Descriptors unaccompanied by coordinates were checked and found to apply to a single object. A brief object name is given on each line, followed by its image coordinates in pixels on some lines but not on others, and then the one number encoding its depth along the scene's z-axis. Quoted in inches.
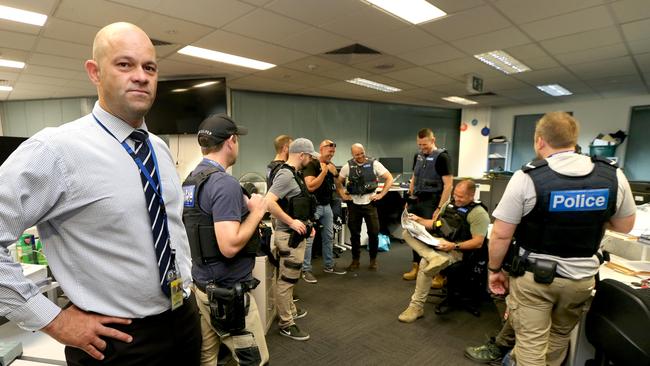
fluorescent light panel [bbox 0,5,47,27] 95.5
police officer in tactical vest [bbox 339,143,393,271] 145.1
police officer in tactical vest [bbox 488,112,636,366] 59.1
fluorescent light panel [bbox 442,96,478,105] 258.0
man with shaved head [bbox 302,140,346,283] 133.1
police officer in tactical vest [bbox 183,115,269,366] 52.4
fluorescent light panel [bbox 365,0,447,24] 95.0
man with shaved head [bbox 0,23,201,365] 27.4
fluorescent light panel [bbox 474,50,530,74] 146.2
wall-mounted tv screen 181.2
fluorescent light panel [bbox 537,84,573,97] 208.5
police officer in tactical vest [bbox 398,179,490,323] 100.3
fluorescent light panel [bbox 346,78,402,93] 196.9
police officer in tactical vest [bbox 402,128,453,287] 128.8
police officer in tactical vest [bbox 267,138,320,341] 89.8
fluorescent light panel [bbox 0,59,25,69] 147.4
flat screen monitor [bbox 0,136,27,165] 86.4
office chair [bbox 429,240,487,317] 106.6
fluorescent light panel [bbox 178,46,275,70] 136.3
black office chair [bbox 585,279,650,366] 47.3
